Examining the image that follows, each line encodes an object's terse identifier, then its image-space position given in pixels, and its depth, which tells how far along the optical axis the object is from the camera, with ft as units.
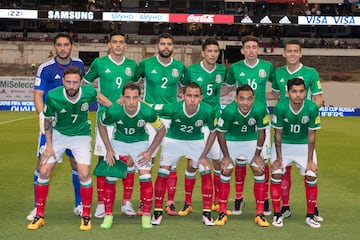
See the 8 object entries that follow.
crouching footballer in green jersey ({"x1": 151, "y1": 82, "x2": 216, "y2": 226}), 21.84
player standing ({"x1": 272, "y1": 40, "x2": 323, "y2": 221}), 22.93
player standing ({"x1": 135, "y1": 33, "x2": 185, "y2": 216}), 23.68
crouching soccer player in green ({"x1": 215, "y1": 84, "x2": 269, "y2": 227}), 21.68
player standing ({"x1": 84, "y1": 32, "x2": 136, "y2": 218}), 23.20
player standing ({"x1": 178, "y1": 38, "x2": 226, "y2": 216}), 23.45
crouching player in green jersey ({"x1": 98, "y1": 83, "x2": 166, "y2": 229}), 20.90
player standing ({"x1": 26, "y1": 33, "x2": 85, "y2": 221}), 22.23
